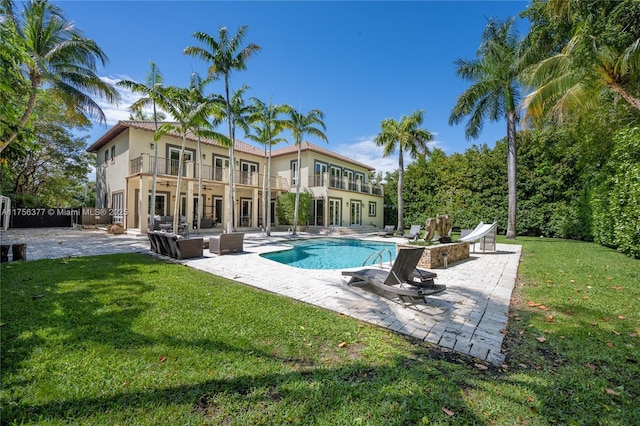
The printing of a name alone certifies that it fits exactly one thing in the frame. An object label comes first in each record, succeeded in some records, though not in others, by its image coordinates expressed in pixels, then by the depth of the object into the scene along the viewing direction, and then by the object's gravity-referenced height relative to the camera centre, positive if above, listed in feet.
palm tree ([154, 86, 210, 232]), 44.47 +17.75
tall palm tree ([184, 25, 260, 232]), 45.62 +27.95
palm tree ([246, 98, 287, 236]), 55.98 +19.89
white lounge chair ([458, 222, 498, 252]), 33.68 -2.11
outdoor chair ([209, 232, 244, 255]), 32.86 -3.23
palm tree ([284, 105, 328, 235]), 59.09 +20.51
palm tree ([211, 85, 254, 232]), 49.02 +19.79
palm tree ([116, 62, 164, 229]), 43.98 +20.52
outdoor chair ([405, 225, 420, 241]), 50.78 -2.25
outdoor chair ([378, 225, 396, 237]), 65.36 -3.47
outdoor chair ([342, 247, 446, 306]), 14.74 -3.75
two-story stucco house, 56.85 +9.41
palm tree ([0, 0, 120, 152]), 34.35 +22.21
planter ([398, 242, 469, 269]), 25.85 -3.62
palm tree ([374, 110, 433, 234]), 65.46 +19.65
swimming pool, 33.58 -5.34
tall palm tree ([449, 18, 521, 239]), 51.80 +27.15
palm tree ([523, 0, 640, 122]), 22.21 +15.03
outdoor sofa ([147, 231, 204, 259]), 29.01 -3.10
